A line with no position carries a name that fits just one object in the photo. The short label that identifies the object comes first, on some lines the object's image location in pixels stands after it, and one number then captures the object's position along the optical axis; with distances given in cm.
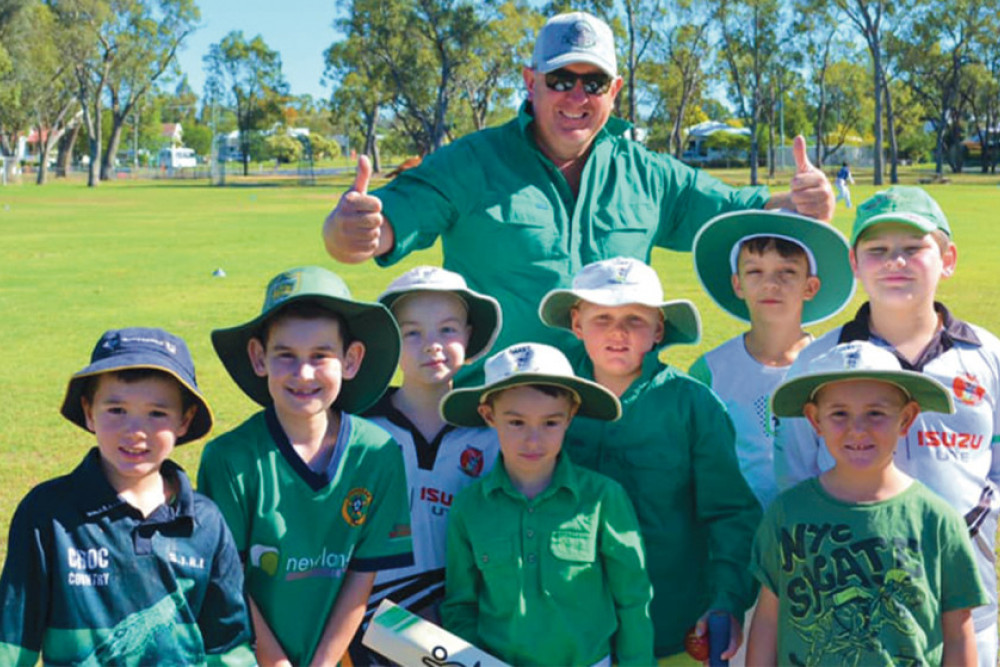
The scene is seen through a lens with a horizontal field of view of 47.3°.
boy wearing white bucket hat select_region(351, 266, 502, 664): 360
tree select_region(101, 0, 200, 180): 7288
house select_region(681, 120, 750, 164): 9050
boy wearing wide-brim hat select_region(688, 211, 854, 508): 395
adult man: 408
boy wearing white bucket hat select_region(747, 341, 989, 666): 296
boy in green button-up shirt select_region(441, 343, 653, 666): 324
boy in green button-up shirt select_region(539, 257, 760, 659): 356
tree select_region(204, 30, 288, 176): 8806
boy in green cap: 334
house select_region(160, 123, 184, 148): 12387
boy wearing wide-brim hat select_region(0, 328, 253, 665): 280
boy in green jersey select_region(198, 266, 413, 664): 322
